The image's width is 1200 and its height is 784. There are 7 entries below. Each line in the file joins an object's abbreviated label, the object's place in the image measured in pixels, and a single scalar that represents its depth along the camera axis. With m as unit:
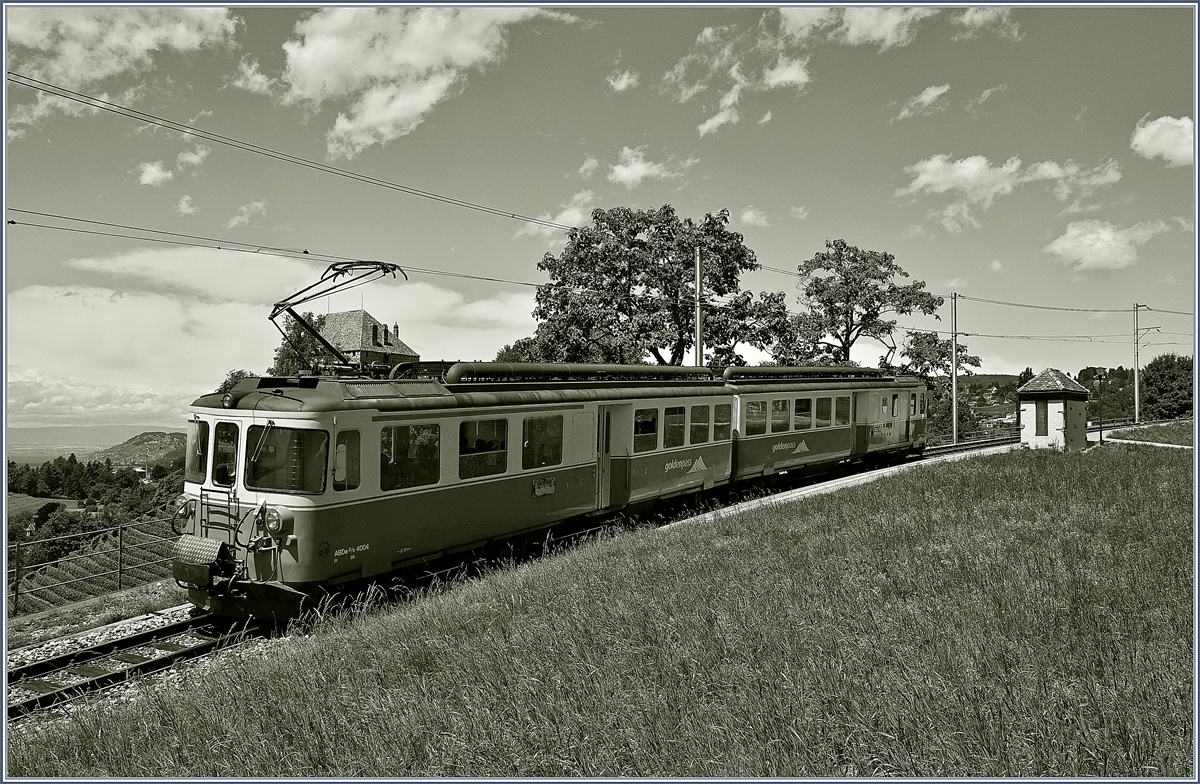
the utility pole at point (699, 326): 20.95
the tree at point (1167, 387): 71.25
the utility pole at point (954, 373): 35.28
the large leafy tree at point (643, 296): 30.09
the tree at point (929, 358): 37.91
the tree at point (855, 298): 37.44
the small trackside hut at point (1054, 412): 20.09
